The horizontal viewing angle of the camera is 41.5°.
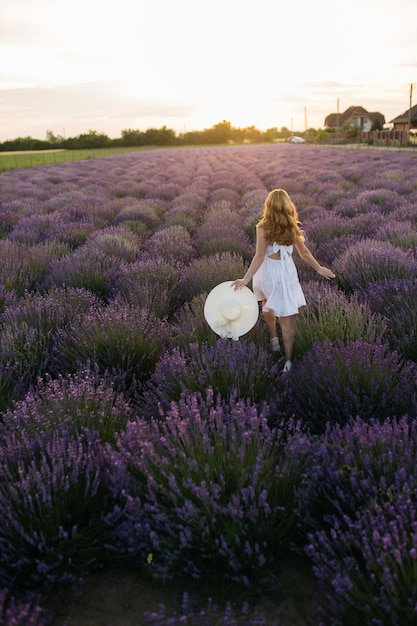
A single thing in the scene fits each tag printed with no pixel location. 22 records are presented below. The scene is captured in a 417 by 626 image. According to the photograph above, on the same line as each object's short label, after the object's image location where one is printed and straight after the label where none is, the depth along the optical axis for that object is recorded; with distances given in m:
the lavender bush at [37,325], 3.43
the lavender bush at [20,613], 1.64
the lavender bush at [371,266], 4.71
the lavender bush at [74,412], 2.42
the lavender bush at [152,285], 4.45
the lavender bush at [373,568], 1.53
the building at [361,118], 92.75
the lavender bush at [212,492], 1.88
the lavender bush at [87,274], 5.18
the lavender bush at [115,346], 3.39
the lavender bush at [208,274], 4.89
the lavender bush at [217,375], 2.82
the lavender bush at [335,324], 3.44
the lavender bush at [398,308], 3.46
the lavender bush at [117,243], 6.30
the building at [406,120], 62.41
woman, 3.62
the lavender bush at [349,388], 2.66
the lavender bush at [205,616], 1.71
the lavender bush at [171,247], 6.35
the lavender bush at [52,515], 1.91
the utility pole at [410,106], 58.03
